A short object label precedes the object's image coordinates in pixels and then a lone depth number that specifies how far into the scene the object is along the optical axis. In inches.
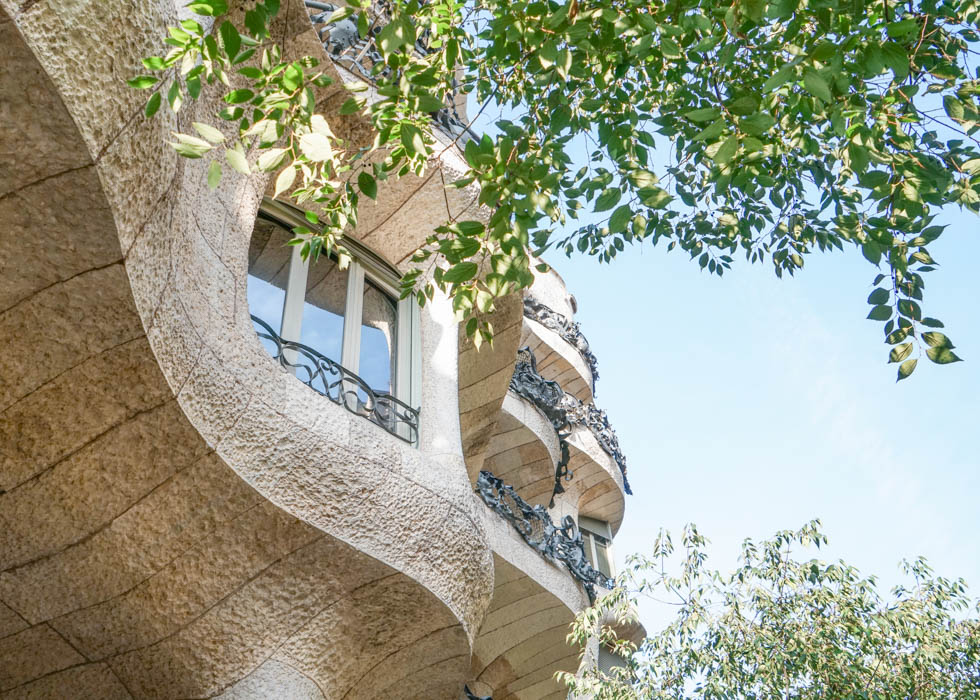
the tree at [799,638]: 339.9
